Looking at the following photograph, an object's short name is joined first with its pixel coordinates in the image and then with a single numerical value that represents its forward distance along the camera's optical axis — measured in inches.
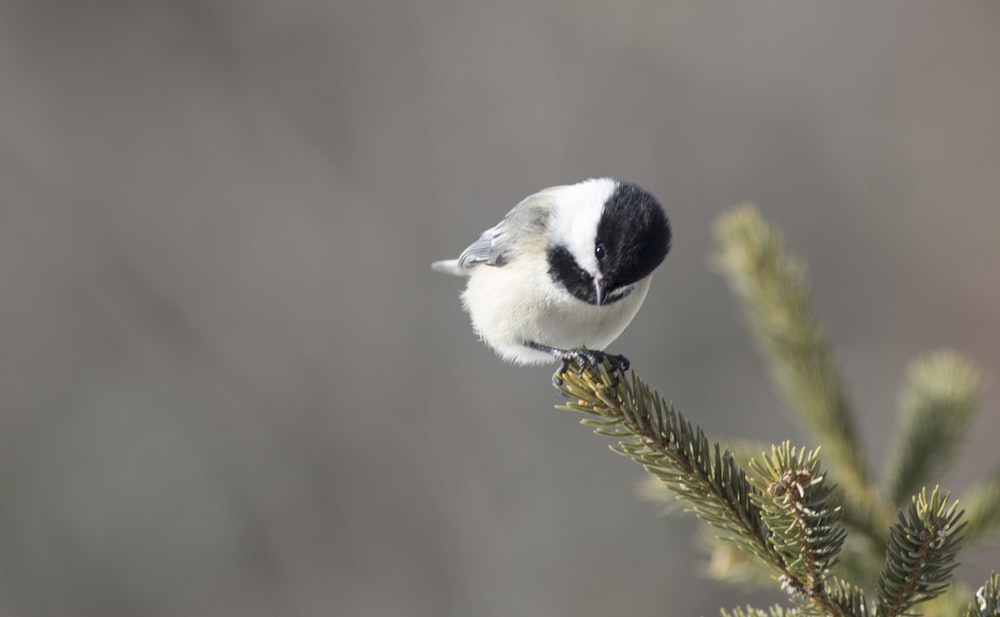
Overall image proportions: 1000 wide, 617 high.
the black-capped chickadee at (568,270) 168.1
